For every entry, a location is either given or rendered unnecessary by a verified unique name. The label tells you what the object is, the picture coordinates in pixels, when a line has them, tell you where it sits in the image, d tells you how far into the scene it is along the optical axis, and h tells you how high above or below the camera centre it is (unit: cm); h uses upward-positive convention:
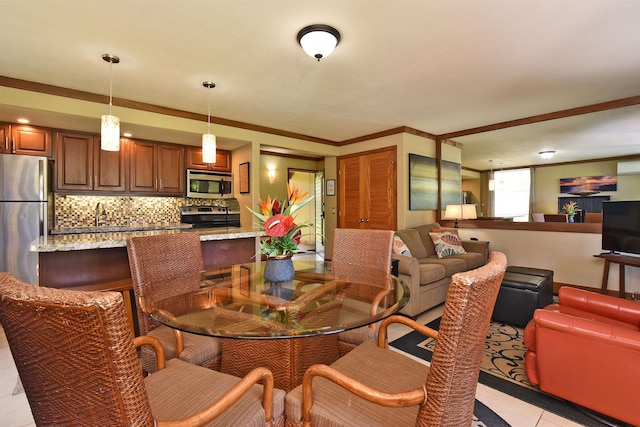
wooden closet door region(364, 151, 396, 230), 493 +36
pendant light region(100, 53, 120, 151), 245 +66
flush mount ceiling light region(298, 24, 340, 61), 211 +124
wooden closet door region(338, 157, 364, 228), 544 +35
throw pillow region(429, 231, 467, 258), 412 -44
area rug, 168 -112
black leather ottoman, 276 -80
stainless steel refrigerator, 315 +0
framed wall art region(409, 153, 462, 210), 487 +52
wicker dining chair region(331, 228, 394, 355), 187 -33
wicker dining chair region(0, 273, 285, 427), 55 -28
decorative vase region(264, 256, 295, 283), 171 -34
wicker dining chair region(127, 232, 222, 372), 149 -41
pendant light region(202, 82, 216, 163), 300 +66
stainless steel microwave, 479 +46
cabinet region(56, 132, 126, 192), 383 +62
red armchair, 142 -76
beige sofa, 307 -63
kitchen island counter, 204 -37
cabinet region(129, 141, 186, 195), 433 +66
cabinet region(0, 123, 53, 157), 356 +87
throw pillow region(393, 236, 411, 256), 346 -42
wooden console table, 306 -52
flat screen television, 302 -14
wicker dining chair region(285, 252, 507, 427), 74 -52
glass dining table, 115 -45
